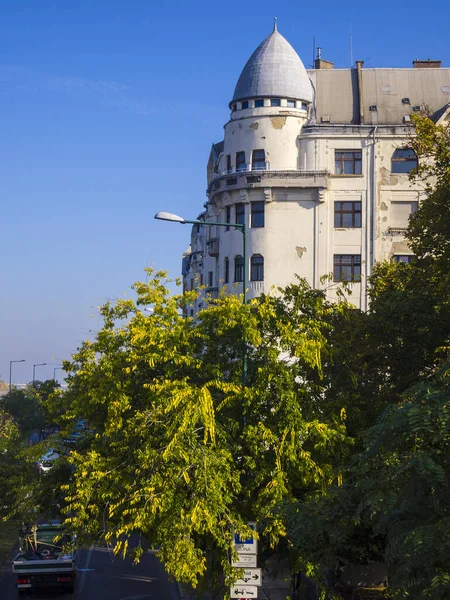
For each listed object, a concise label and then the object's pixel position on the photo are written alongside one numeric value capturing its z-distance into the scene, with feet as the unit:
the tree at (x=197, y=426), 62.80
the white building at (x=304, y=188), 153.69
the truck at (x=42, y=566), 91.04
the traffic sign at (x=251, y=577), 62.69
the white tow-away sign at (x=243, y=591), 62.20
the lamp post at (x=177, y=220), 70.54
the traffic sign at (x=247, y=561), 62.80
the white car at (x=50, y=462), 73.13
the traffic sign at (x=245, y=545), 63.16
